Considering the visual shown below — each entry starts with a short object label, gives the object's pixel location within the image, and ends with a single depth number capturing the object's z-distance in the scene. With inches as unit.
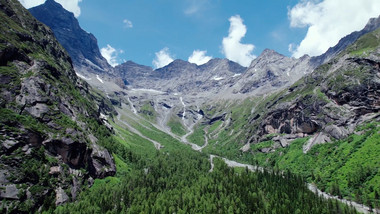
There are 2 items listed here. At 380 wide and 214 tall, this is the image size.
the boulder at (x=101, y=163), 4920.5
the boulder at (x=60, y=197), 3652.6
